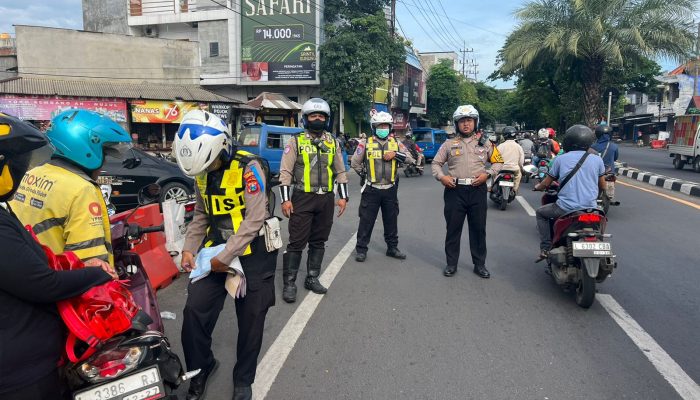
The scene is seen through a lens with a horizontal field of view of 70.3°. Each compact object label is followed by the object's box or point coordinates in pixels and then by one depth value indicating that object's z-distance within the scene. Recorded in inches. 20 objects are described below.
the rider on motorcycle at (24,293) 63.6
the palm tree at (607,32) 679.7
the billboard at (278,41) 1030.4
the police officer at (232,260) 110.1
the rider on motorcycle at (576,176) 186.2
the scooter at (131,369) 74.5
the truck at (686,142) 705.6
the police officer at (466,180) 211.3
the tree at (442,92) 1854.1
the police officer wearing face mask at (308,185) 193.6
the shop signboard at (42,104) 759.1
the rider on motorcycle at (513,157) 404.8
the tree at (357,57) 971.9
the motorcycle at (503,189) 387.5
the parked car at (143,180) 371.9
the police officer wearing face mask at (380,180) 242.8
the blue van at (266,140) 578.6
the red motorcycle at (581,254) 170.2
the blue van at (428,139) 887.7
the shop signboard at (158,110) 879.7
